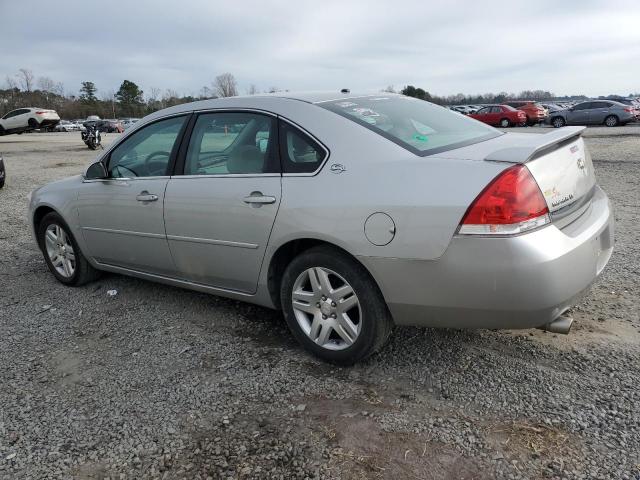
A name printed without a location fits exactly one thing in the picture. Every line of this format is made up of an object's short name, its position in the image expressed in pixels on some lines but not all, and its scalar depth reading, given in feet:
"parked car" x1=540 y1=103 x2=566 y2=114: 129.88
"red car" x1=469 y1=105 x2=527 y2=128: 104.63
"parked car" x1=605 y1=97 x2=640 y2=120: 90.96
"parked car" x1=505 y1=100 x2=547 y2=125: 106.63
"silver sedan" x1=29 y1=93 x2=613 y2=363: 8.08
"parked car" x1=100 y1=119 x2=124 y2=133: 163.02
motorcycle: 75.61
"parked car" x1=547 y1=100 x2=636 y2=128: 89.30
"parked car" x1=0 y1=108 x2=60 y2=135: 114.11
